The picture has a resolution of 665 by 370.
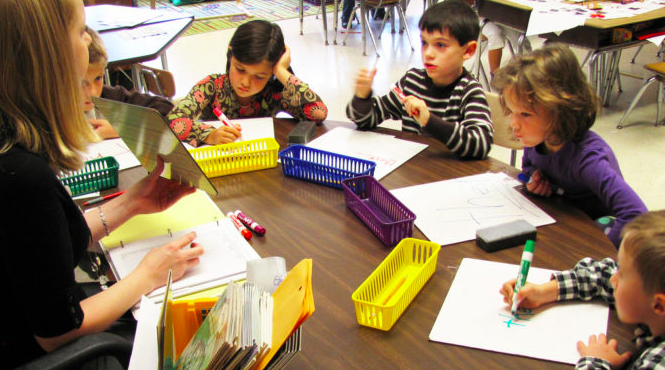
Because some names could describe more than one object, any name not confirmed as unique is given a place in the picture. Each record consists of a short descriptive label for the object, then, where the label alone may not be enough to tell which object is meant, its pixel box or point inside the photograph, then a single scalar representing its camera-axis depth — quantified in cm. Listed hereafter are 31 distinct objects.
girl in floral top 191
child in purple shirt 134
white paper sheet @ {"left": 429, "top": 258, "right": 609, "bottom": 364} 88
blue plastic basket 139
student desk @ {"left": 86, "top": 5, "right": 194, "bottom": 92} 261
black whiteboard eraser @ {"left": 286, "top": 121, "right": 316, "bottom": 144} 167
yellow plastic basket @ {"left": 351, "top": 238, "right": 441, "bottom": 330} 91
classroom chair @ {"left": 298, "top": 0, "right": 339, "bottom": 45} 566
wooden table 86
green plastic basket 139
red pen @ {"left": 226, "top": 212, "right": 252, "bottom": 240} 120
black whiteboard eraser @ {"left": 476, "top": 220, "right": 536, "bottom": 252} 112
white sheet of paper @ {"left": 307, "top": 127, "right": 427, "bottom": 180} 154
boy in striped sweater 174
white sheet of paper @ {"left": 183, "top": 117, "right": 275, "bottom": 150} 175
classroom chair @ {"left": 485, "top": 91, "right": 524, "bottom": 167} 194
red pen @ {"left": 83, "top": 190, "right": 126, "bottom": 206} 135
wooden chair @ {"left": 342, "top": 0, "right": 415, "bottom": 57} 526
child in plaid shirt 82
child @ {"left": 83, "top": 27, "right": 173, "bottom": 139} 178
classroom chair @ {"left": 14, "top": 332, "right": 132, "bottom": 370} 82
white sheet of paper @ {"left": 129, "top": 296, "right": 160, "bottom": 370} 79
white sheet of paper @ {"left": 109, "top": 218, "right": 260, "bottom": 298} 103
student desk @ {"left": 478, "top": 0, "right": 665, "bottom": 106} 320
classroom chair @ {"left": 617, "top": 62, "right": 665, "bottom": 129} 328
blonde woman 82
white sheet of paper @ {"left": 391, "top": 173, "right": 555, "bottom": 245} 121
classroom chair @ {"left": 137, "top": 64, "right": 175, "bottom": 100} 269
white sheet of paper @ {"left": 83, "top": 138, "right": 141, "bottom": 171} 157
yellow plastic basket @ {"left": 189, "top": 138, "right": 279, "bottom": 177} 149
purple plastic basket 113
